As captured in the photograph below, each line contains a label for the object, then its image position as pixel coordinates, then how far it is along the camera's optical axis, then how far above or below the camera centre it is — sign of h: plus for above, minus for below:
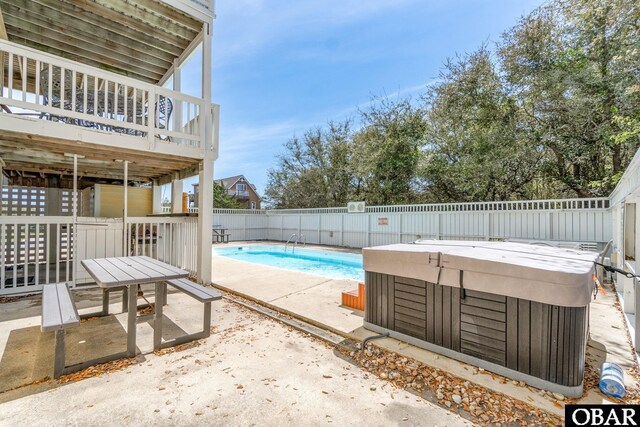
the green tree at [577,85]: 7.76 +4.01
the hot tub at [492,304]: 2.01 -0.75
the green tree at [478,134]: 10.41 +3.13
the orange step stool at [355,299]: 3.86 -1.17
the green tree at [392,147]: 14.12 +3.40
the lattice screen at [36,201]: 6.17 +0.23
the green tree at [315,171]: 18.97 +3.05
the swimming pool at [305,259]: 9.22 -1.81
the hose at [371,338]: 2.83 -1.28
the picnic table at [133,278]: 2.56 -0.63
